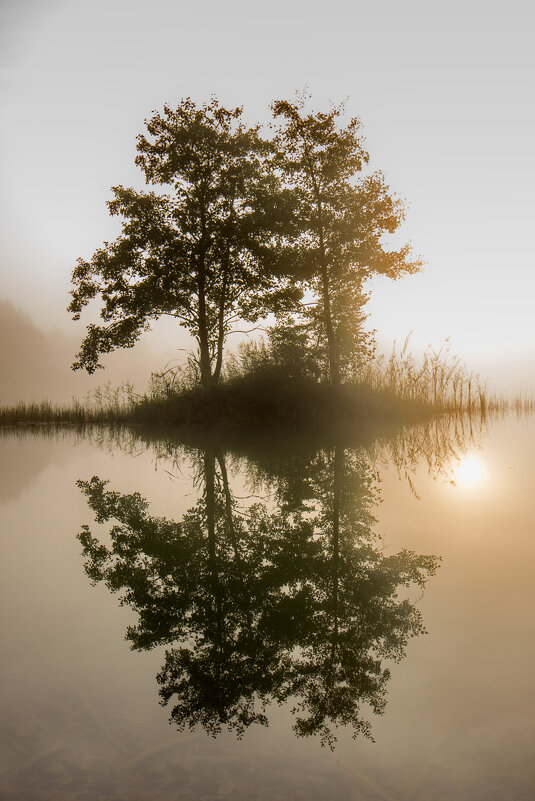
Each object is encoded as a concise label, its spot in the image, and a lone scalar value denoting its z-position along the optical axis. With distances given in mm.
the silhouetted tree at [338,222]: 22891
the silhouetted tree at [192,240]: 24922
